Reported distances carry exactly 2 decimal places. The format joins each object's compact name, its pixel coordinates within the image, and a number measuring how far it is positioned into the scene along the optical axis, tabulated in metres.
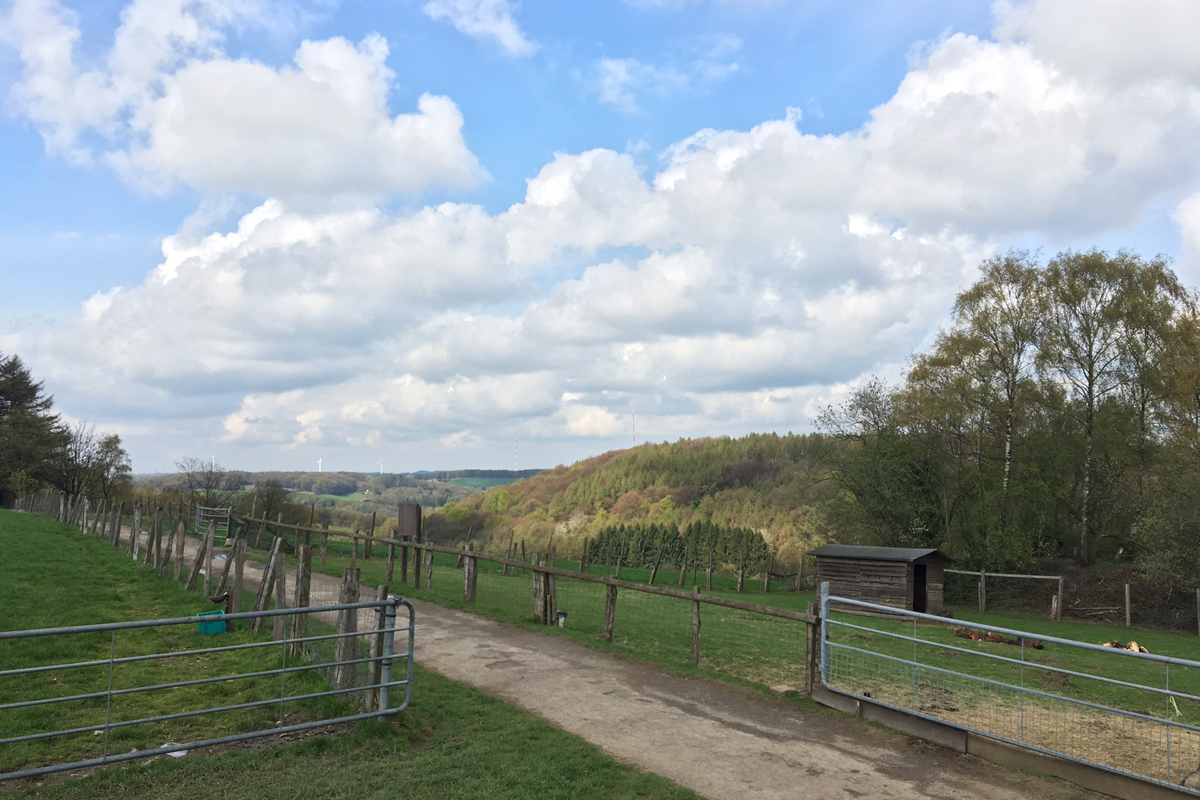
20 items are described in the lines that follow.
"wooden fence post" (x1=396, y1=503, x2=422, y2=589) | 21.13
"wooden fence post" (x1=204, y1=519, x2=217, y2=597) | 14.89
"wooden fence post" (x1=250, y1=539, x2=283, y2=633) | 11.99
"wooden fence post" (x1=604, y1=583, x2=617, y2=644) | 13.64
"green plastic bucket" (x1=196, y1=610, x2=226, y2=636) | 11.59
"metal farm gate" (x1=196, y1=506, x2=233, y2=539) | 38.55
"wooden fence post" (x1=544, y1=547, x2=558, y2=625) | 15.33
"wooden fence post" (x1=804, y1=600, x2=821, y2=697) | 9.67
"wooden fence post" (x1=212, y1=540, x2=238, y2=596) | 14.35
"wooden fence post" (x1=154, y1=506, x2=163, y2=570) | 18.34
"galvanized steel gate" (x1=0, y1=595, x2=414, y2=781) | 5.77
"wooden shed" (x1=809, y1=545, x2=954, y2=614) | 26.02
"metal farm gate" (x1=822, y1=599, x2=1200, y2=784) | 8.00
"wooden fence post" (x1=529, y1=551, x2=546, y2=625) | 15.39
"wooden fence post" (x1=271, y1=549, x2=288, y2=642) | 10.70
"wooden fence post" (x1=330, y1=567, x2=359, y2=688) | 8.35
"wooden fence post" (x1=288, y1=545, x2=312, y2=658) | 10.30
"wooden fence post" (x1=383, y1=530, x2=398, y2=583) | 22.02
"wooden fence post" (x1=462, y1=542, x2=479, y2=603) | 18.33
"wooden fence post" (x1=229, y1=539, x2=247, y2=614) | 12.91
